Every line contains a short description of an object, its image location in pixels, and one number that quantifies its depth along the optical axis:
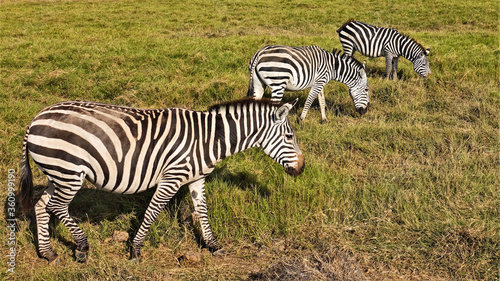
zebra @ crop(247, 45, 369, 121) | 8.21
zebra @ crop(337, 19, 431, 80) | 11.70
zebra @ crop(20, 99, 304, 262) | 4.13
